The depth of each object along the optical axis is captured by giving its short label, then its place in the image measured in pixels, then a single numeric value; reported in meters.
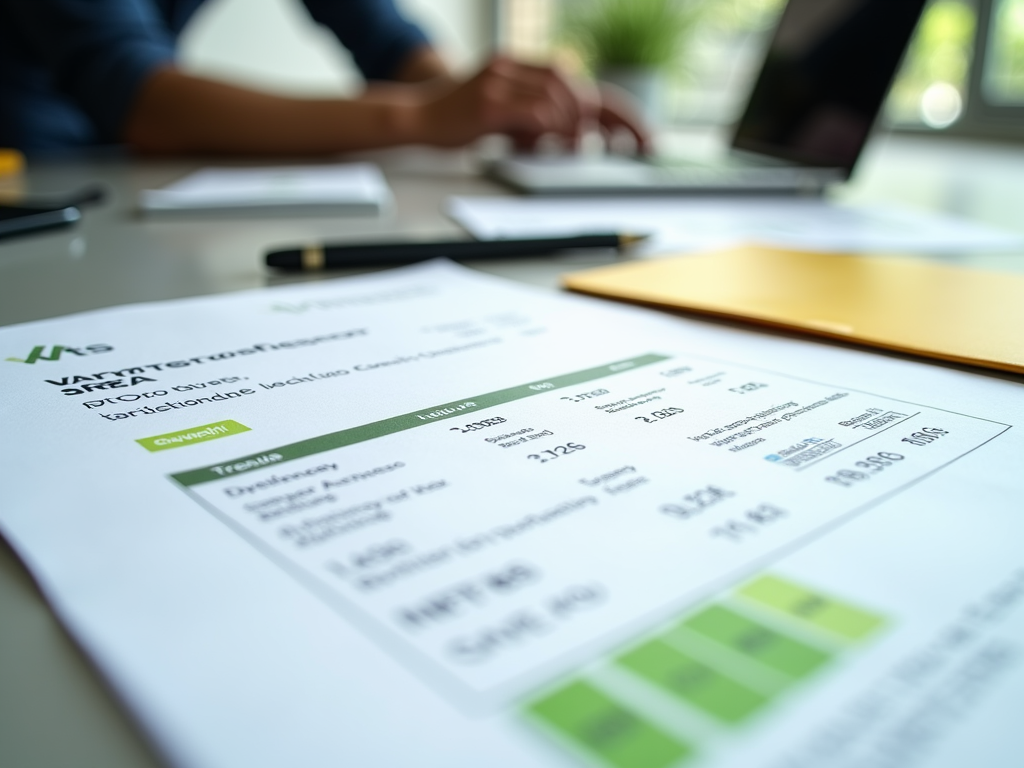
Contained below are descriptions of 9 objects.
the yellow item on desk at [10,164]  1.01
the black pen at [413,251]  0.54
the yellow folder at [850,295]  0.38
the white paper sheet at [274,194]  0.76
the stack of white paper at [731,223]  0.65
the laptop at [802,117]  0.86
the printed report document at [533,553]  0.15
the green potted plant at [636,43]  1.83
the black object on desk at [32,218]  0.63
